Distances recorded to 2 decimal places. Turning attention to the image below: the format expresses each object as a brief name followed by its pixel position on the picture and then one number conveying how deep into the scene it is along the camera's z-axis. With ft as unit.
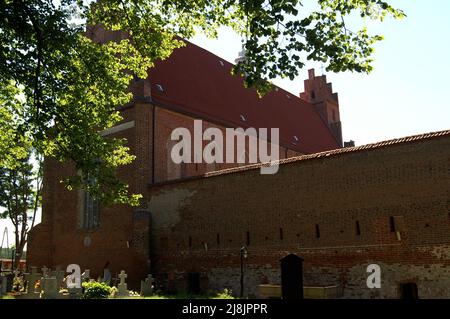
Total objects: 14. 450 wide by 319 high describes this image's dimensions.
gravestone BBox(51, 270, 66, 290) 57.31
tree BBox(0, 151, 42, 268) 103.30
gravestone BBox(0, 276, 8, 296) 57.31
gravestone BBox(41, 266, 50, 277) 60.93
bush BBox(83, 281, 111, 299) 49.16
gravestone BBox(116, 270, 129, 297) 53.06
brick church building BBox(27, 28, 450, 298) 43.48
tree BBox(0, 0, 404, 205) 27.89
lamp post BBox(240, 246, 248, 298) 51.02
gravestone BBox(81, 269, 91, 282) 61.48
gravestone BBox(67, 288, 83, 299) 50.41
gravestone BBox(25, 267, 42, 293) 54.77
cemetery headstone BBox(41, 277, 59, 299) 50.24
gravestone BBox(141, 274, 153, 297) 55.31
